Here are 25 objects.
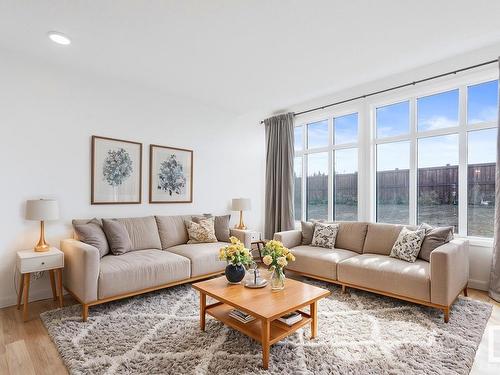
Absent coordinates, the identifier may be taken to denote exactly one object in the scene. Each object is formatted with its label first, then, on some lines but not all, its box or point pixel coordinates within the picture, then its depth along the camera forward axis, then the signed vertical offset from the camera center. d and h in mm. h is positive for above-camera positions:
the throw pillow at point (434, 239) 3061 -488
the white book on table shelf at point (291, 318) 2161 -962
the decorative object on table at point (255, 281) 2447 -771
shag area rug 1928 -1157
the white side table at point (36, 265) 2658 -715
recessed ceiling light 2641 +1424
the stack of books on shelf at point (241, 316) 2195 -963
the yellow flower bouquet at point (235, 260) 2539 -613
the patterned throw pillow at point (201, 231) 3998 -560
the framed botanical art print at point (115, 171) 3582 +247
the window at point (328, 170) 4531 +381
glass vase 2404 -734
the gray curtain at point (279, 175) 4977 +304
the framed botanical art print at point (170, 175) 4094 +238
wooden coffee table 1946 -812
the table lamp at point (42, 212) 2879 -224
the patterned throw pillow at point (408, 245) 3146 -578
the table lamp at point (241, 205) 4730 -223
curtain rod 3254 +1416
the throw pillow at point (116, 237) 3264 -533
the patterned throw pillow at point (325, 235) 3918 -589
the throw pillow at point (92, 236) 3100 -494
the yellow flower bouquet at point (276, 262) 2393 -582
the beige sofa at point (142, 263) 2664 -765
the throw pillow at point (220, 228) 4219 -538
